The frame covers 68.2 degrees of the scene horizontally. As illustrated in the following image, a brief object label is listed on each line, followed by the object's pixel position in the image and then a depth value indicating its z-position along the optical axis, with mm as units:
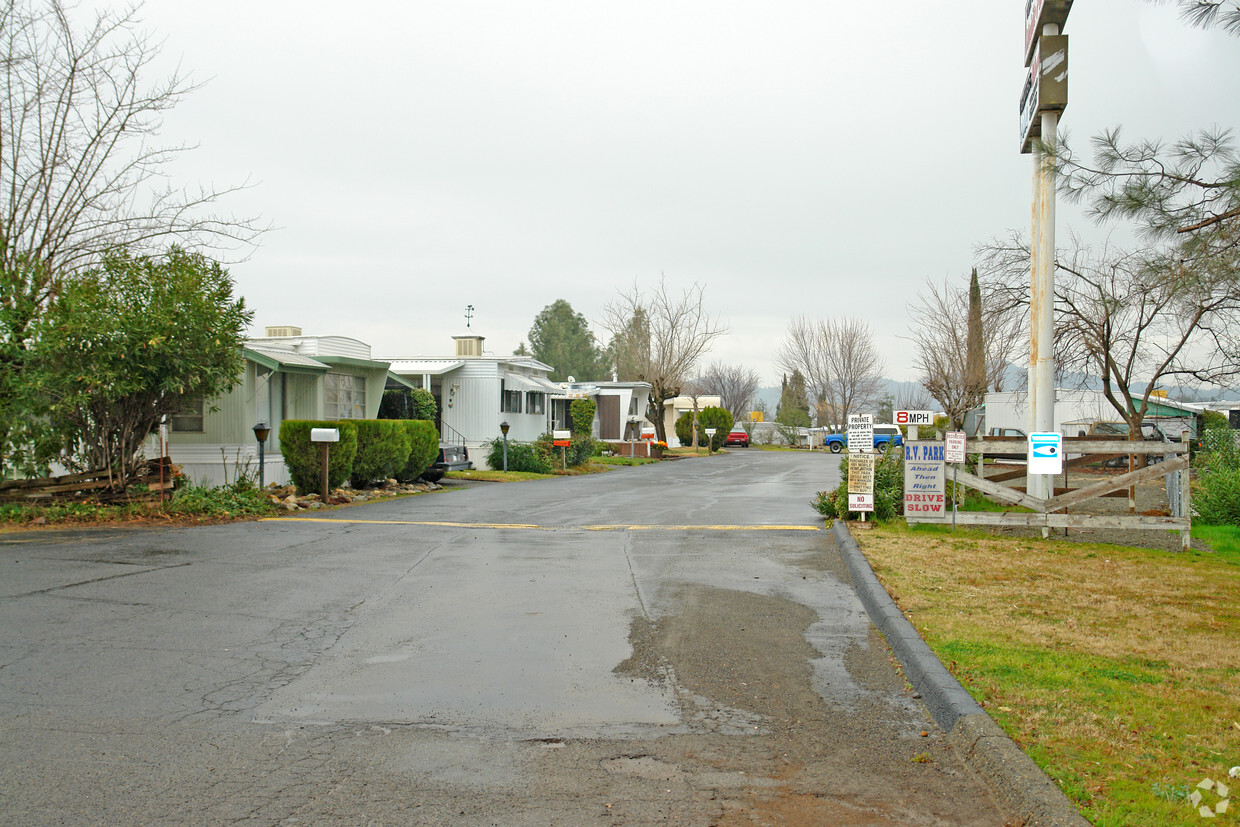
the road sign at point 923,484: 11859
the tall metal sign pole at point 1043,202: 12766
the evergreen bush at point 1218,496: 13953
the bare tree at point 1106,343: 17547
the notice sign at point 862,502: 12469
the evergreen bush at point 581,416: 34375
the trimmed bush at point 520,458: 29047
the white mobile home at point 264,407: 17906
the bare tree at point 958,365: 34719
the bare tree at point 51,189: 15625
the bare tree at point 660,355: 49656
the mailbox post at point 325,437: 16250
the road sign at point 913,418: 11814
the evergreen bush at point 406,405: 28438
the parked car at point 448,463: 23188
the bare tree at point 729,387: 78000
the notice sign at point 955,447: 11312
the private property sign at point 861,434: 12359
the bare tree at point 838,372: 59594
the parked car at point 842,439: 44775
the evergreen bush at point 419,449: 21281
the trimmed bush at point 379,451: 19047
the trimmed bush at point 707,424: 54438
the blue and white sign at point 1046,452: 10094
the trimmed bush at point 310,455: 17031
